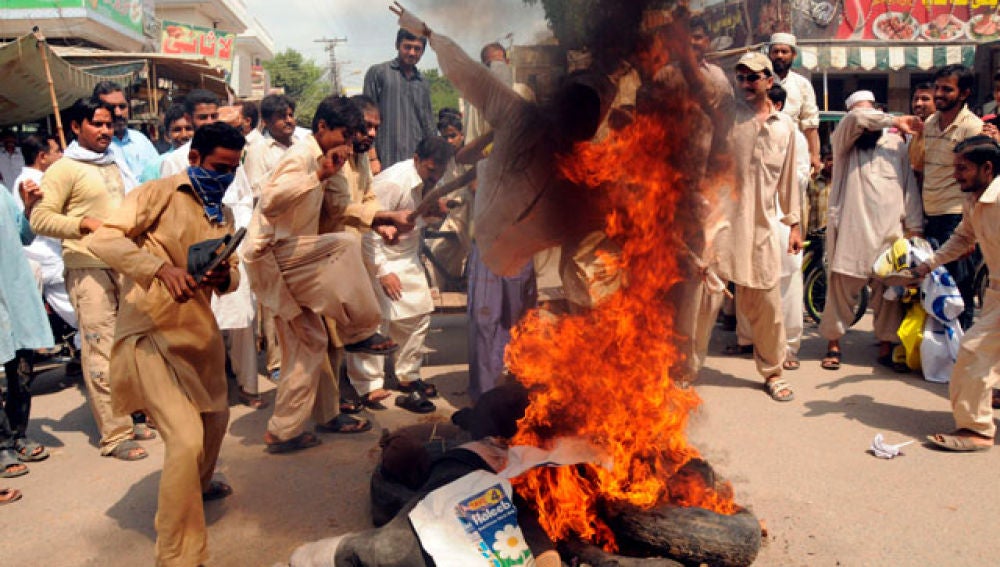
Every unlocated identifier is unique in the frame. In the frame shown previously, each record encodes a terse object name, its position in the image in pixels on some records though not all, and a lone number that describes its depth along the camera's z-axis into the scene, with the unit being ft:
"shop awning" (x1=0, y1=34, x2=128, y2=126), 30.09
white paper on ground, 16.07
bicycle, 29.14
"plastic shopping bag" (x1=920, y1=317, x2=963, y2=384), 21.35
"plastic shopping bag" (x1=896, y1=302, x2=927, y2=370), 21.99
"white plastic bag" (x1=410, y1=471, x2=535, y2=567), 10.59
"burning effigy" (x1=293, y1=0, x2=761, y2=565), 11.72
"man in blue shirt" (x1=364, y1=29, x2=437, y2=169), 24.49
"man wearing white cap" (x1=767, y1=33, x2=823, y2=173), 24.59
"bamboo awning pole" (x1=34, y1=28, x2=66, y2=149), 20.12
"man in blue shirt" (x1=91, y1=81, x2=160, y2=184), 22.45
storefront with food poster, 63.10
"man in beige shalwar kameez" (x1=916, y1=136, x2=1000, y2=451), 16.12
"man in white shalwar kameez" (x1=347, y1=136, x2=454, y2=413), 20.43
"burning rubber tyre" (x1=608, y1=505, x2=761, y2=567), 11.23
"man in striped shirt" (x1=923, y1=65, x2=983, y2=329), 21.90
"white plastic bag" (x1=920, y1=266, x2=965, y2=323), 21.02
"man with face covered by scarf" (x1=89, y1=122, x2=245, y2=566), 11.58
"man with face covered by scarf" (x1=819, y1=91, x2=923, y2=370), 23.34
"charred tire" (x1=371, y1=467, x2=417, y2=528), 12.92
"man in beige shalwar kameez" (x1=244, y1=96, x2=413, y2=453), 15.31
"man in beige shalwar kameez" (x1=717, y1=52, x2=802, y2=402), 20.39
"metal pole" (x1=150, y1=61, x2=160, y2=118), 40.70
